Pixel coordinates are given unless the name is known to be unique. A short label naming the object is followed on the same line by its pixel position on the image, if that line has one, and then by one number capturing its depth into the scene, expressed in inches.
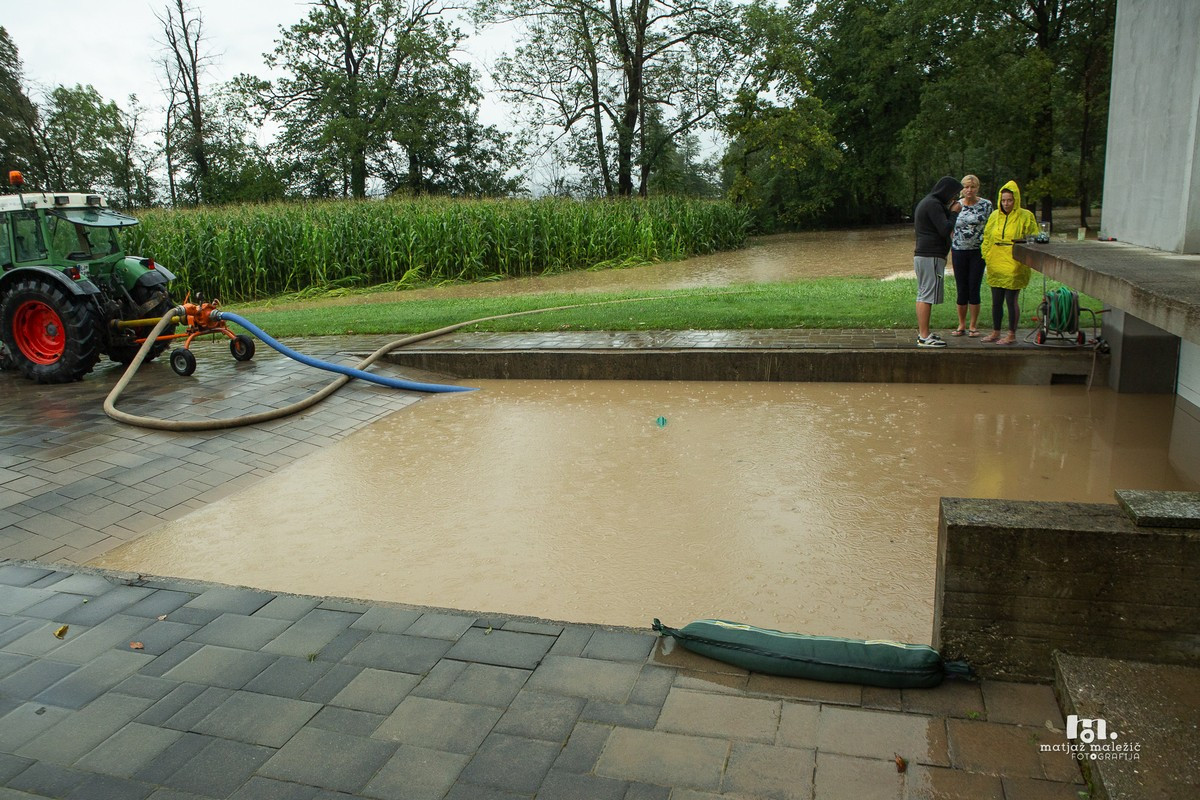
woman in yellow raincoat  309.7
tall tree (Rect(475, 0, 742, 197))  1272.1
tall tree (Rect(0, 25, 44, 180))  1341.0
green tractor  326.6
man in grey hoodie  319.7
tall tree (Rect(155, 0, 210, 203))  1424.7
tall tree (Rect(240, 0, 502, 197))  1385.3
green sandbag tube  106.0
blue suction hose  330.6
